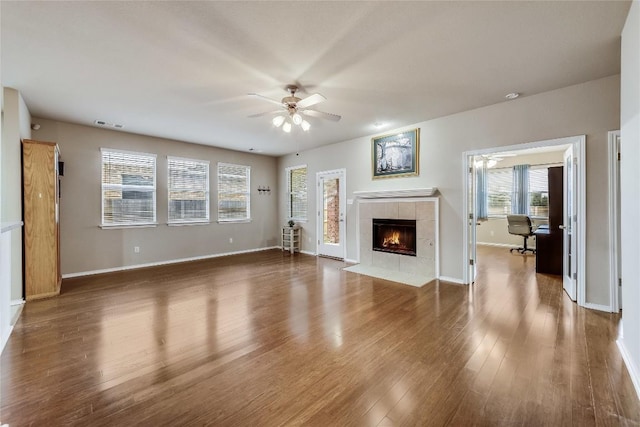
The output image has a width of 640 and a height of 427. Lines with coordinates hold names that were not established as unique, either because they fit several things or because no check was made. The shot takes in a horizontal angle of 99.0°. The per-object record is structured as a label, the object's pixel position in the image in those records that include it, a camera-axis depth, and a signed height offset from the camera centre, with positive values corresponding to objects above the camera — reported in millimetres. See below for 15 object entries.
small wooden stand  7367 -730
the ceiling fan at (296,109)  3236 +1302
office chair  6781 -380
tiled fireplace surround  4785 -378
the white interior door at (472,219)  4430 -128
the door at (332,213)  6449 -26
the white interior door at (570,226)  3527 -207
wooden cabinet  3695 -66
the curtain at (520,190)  7836 +607
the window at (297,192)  7457 +553
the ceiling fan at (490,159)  7777 +1506
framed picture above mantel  5062 +1122
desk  4945 -749
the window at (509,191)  7684 +593
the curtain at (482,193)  8500 +558
